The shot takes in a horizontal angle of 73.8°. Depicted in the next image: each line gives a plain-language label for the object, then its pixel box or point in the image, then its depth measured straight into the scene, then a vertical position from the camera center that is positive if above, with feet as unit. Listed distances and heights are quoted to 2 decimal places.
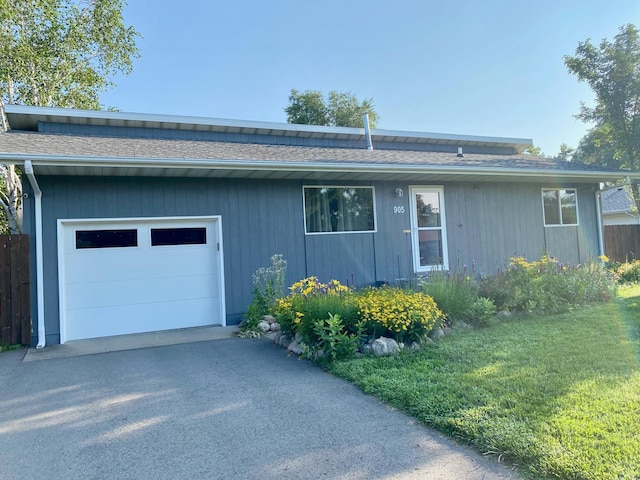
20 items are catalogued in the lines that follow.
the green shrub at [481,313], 20.39 -3.11
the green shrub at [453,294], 20.45 -2.23
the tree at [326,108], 87.30 +30.49
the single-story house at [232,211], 22.13 +2.93
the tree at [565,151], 134.62 +29.30
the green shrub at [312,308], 17.28 -2.20
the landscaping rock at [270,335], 21.50 -3.95
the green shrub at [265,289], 23.26 -1.78
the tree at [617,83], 42.70 +16.20
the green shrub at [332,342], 16.20 -3.34
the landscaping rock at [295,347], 17.80 -3.83
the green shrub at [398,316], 17.22 -2.63
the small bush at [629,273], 33.05 -2.54
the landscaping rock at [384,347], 16.42 -3.68
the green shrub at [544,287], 22.38 -2.32
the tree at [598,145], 48.06 +18.13
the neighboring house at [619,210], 69.62 +5.29
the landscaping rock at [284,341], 19.34 -3.81
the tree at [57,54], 38.37 +21.30
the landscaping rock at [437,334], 18.54 -3.70
